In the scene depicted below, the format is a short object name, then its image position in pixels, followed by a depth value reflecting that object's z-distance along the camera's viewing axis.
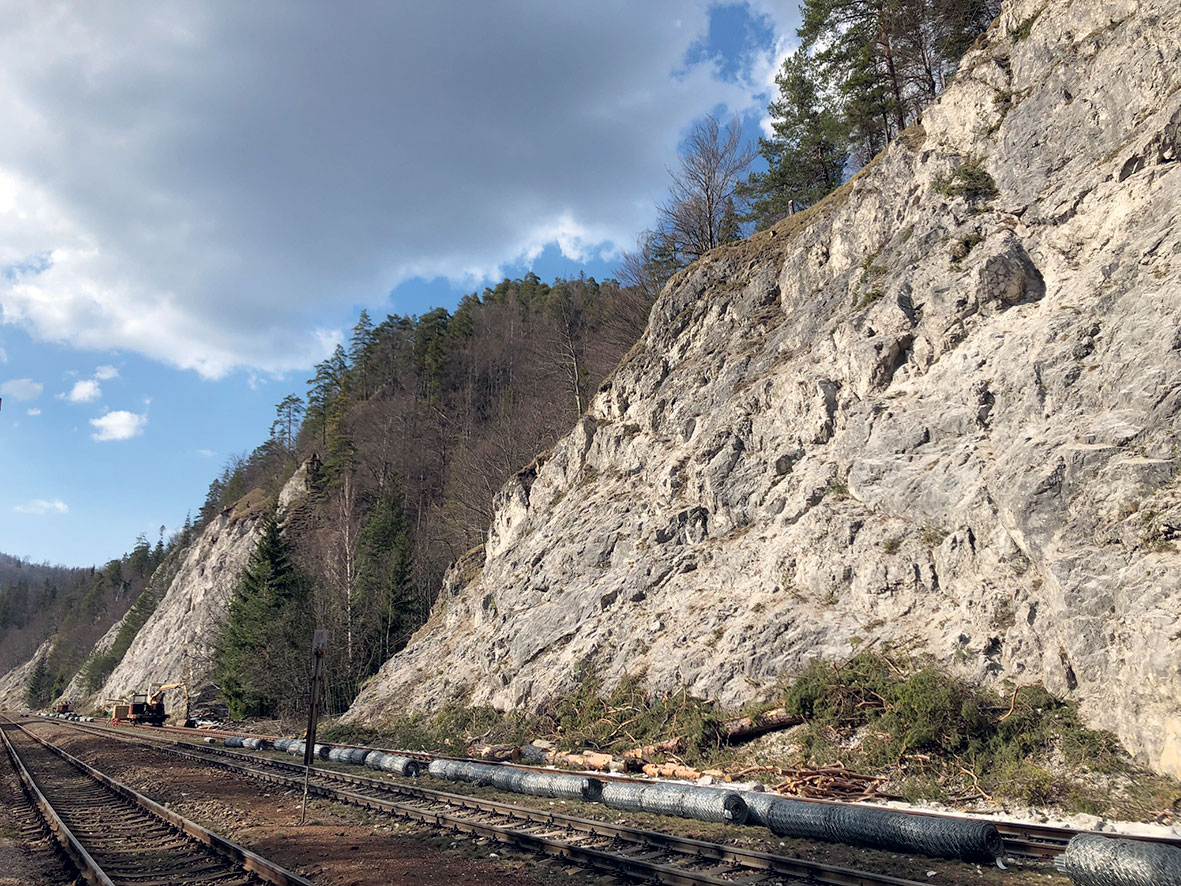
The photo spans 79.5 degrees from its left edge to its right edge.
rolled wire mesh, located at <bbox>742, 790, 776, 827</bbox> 9.77
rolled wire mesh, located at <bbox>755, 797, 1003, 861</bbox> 7.77
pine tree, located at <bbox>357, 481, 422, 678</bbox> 36.50
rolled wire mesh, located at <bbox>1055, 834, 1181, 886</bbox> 6.11
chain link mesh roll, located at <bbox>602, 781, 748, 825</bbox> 10.23
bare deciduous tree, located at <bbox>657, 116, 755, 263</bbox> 35.54
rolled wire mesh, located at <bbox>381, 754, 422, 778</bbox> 16.47
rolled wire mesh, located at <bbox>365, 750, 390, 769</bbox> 17.90
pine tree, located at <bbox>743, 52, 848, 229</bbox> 37.66
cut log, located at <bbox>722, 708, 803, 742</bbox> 14.45
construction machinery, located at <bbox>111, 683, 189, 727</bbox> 39.00
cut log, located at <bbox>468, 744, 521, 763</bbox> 17.95
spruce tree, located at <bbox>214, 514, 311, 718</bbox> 32.91
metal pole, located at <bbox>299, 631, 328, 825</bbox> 12.05
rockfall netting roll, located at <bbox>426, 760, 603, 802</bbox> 12.50
